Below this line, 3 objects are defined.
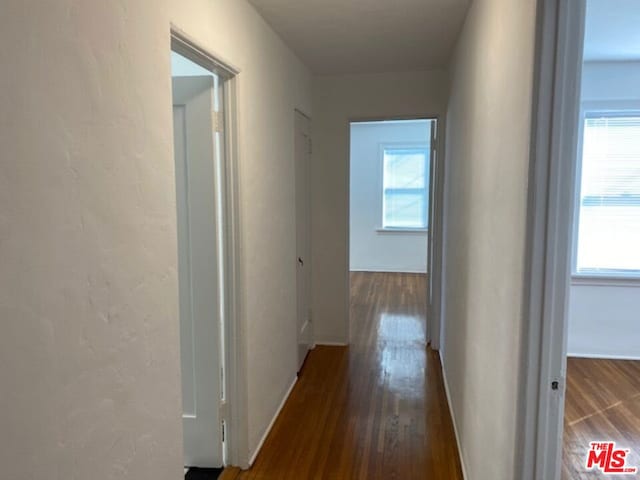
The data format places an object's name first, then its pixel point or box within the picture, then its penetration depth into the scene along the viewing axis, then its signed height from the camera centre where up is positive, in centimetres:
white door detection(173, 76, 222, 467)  230 -34
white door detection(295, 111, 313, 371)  375 -28
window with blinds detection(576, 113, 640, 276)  392 +3
